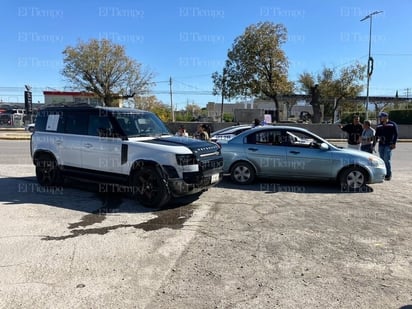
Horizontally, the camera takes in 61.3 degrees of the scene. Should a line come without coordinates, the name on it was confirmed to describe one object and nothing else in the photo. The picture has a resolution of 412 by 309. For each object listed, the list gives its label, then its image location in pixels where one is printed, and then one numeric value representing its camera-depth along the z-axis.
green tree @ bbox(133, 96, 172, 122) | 48.91
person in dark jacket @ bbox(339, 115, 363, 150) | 10.02
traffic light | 27.48
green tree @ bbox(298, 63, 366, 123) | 37.50
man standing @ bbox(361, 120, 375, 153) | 9.92
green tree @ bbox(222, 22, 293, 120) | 30.89
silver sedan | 8.24
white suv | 6.33
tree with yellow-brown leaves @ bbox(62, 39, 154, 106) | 40.56
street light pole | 28.17
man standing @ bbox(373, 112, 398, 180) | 9.45
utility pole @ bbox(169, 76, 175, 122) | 52.88
